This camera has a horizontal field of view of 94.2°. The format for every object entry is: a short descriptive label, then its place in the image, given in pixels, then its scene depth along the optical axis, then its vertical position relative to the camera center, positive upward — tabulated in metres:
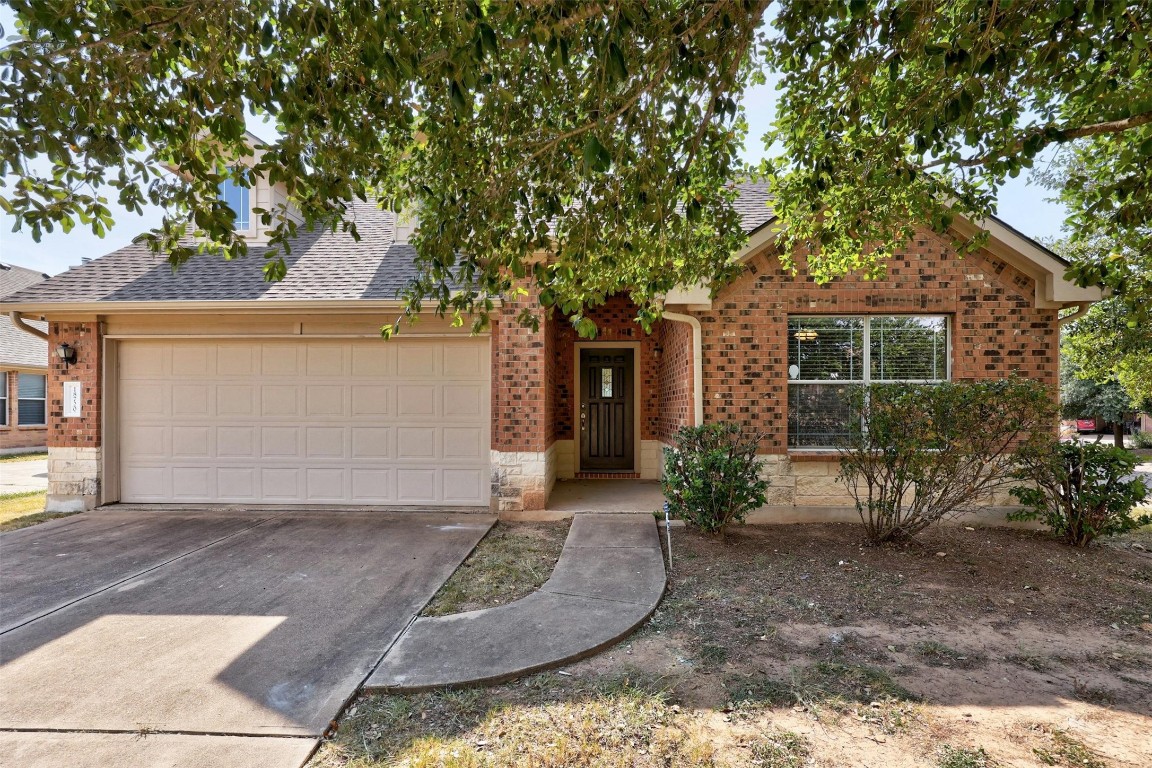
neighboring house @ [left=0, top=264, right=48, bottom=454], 15.14 -0.13
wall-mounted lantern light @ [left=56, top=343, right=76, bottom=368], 7.53 +0.45
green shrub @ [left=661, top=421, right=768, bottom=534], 5.89 -1.03
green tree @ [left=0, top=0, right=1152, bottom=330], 2.81 +1.82
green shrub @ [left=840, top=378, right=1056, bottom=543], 5.42 -0.51
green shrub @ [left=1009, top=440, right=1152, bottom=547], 5.74 -1.10
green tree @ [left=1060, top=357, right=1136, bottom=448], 21.59 -0.50
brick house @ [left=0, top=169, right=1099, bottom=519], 6.75 +0.25
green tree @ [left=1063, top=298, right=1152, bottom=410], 11.91 +0.87
